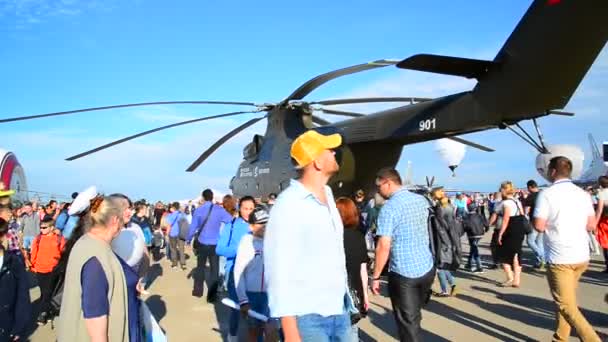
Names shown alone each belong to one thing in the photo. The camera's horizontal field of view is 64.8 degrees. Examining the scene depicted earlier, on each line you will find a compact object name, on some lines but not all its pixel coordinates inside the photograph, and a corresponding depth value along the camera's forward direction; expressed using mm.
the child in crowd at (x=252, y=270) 3979
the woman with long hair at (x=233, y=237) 4884
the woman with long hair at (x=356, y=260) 4129
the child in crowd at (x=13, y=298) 3438
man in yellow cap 2221
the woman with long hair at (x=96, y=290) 2445
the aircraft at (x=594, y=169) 44459
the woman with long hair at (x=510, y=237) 7914
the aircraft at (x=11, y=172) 23325
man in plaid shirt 3934
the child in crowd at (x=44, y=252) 6664
